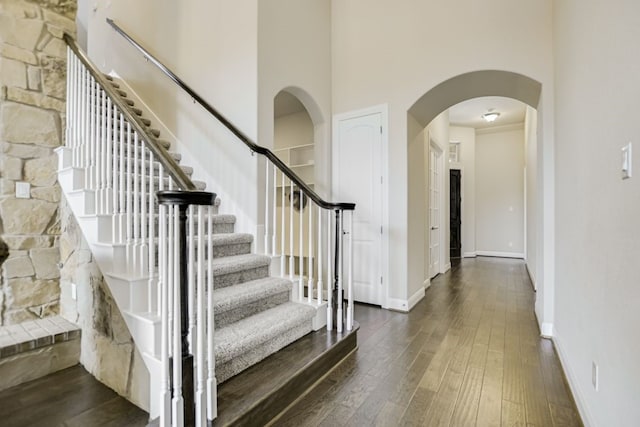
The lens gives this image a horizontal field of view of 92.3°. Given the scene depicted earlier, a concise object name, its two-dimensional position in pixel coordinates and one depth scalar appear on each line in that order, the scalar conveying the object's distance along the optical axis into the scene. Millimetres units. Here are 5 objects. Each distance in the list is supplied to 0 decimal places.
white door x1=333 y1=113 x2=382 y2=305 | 3709
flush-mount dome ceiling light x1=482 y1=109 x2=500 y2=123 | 6445
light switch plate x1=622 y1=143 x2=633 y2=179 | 1133
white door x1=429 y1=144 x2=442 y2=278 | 5188
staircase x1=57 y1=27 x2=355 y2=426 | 1355
